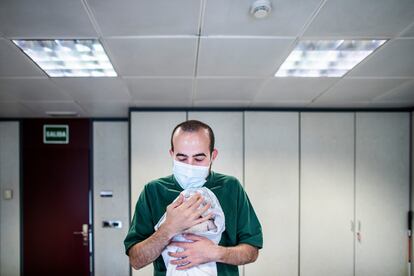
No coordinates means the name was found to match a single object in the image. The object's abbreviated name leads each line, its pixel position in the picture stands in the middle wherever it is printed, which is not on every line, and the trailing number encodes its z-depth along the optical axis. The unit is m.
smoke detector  1.58
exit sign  4.82
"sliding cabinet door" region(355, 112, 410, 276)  4.07
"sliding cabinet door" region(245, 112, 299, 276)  4.07
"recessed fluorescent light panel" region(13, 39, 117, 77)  2.16
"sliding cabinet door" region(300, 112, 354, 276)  4.08
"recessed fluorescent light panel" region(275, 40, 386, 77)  2.20
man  0.98
